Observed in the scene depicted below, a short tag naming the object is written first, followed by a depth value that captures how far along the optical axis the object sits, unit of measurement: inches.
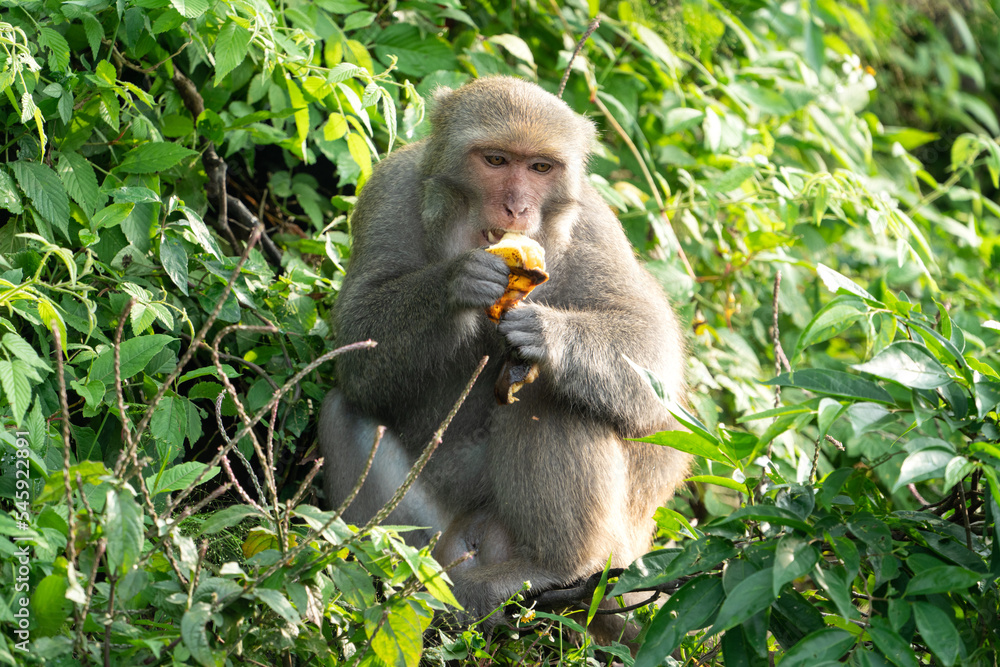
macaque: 268.4
